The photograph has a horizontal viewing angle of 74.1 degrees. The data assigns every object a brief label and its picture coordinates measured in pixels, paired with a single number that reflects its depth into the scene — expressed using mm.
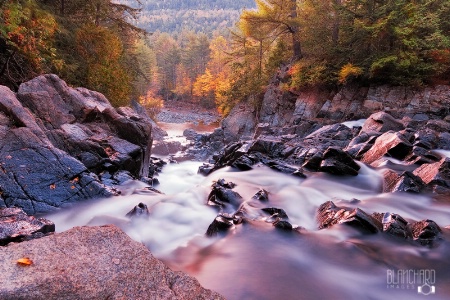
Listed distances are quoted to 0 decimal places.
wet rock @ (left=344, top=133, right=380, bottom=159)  11211
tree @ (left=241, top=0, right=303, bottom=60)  24203
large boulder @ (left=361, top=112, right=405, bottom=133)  13502
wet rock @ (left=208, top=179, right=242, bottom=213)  6976
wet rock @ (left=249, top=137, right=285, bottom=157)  12172
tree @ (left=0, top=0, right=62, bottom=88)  9773
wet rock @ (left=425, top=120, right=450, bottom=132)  13264
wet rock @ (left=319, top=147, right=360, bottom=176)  9109
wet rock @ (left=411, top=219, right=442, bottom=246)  4926
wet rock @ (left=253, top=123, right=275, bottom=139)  20578
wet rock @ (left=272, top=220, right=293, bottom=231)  5448
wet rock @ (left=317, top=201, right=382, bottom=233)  5242
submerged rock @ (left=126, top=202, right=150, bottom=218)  6118
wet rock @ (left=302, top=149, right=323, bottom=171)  9686
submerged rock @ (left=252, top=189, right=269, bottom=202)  7149
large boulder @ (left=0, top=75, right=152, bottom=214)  6031
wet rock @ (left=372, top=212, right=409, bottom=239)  5102
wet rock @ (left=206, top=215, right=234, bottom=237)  5441
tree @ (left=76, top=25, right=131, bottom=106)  15891
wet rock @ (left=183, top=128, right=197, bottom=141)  28400
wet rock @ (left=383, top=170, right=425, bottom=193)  7348
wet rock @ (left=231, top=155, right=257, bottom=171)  10609
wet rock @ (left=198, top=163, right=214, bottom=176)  12684
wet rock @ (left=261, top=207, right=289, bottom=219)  5991
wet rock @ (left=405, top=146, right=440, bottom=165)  9461
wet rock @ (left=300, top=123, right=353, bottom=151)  12680
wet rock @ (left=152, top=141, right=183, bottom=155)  20462
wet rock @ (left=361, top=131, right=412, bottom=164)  10023
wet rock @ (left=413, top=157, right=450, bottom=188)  7539
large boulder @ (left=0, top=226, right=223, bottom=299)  2385
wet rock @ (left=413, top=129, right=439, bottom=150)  10641
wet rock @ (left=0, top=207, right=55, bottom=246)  3746
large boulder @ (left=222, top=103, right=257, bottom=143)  26484
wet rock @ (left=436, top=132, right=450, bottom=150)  10922
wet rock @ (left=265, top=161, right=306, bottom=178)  9323
